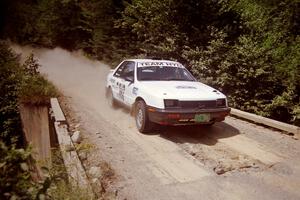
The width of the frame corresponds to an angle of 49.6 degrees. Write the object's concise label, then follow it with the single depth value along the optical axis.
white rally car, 6.84
